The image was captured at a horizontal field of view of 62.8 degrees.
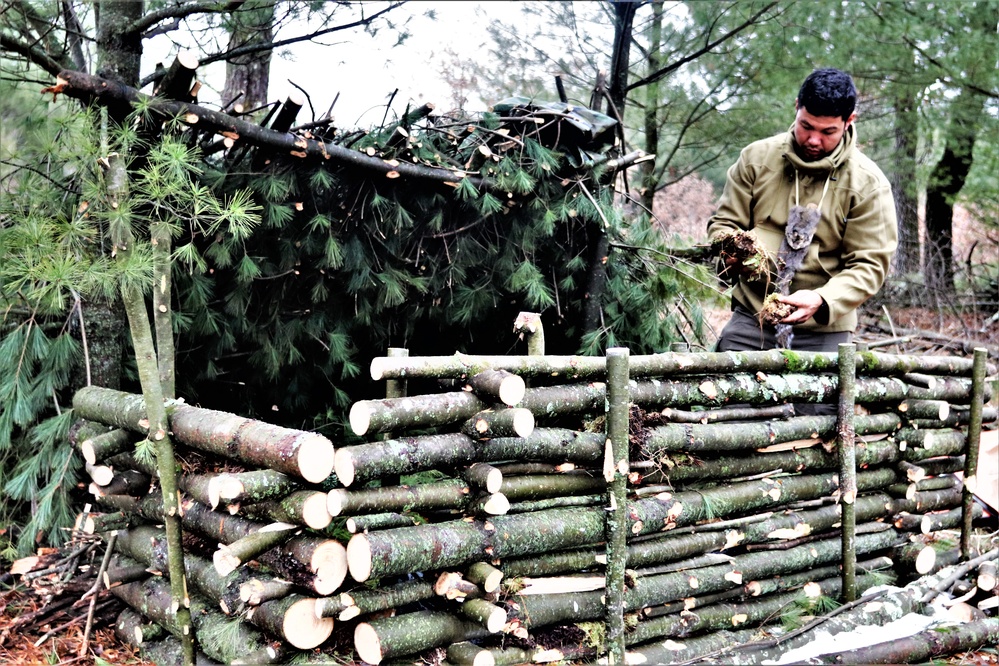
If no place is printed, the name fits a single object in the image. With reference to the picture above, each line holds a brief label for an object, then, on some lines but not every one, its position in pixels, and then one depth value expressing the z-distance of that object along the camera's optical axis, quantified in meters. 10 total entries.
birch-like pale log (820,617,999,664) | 3.80
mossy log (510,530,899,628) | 3.34
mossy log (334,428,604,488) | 2.95
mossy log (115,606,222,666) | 3.52
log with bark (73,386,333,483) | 2.84
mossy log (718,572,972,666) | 3.75
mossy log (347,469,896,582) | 2.93
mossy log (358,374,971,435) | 3.04
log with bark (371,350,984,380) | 3.21
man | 4.34
